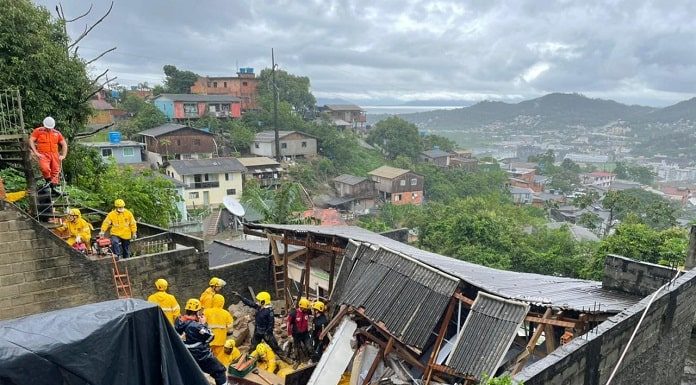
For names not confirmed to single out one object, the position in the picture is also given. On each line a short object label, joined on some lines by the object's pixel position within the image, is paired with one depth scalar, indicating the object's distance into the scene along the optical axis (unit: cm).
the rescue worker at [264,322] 986
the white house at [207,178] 4144
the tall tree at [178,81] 6744
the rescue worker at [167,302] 855
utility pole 5385
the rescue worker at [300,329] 1005
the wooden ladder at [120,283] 1027
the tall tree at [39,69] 1411
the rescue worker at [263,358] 907
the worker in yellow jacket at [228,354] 868
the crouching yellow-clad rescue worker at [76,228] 1052
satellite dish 2249
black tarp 369
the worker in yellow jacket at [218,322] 863
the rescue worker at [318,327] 1009
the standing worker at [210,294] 891
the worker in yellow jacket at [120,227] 1081
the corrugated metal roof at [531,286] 751
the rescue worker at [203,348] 678
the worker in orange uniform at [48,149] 928
